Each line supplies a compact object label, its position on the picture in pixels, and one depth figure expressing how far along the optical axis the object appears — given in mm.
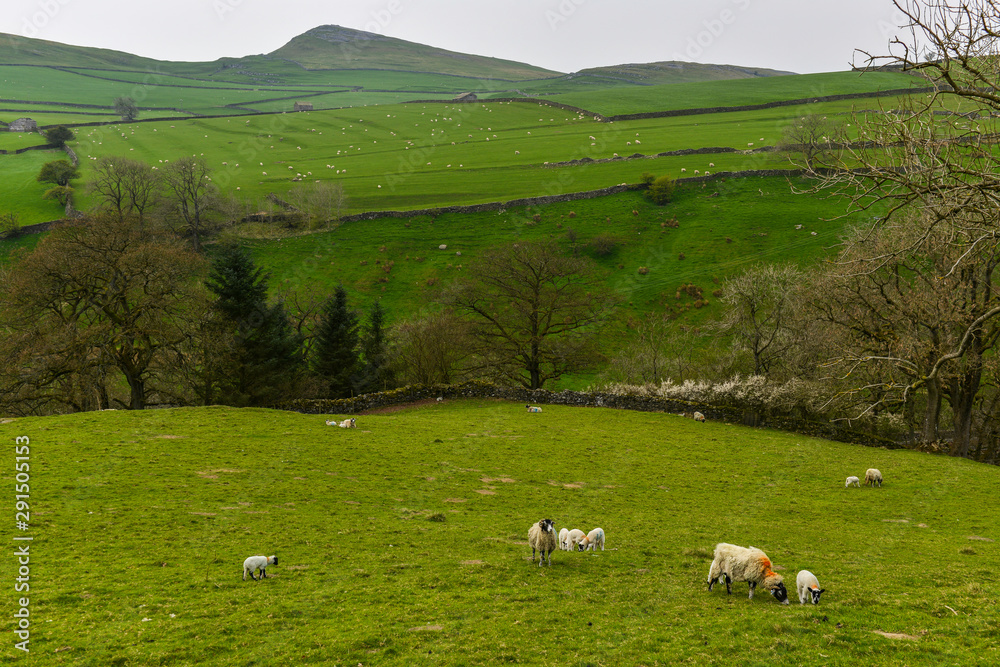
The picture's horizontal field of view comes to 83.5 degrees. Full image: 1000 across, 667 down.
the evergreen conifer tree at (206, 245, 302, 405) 44531
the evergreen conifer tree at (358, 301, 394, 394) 54500
